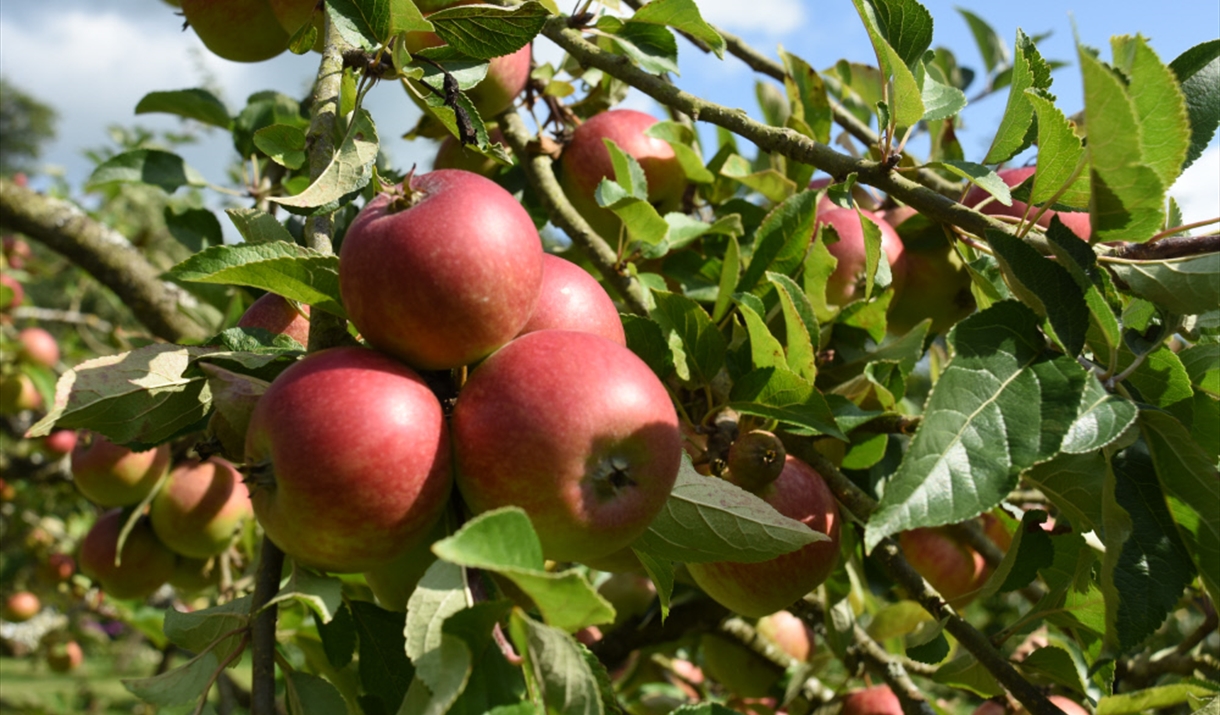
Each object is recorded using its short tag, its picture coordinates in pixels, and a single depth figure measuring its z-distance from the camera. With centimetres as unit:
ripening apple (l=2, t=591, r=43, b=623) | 439
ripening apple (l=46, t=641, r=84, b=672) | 443
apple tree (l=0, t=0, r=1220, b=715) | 72
